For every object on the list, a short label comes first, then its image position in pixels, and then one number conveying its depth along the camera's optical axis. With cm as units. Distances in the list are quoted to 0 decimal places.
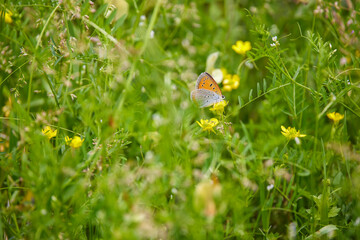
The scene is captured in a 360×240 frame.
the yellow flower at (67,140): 194
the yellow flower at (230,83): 203
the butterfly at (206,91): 197
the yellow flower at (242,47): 205
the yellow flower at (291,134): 195
